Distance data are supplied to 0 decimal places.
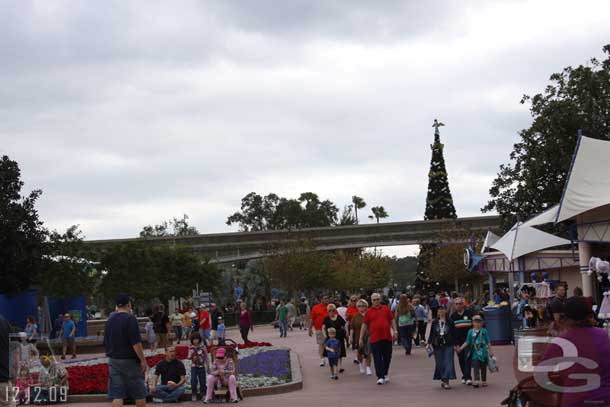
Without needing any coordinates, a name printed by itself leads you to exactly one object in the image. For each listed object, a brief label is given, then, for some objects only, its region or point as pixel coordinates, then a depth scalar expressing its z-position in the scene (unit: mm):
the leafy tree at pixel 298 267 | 71500
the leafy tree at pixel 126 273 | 49281
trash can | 26797
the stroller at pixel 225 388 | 16250
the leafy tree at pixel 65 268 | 40531
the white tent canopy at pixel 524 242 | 28703
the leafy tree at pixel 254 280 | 93125
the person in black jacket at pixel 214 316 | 39312
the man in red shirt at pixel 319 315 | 24391
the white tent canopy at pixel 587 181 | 23288
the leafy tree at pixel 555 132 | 44375
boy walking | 19438
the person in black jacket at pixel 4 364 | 9588
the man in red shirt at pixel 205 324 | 32812
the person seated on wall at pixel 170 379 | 16453
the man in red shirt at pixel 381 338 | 17891
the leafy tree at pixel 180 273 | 63344
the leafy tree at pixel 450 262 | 63781
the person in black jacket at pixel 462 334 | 16891
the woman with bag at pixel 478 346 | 16250
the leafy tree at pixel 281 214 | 121938
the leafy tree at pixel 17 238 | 38625
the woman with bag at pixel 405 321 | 24547
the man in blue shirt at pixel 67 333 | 31853
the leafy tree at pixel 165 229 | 120062
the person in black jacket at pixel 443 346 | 16484
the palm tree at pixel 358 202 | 145625
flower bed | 18031
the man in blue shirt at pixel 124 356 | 11523
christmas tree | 74344
